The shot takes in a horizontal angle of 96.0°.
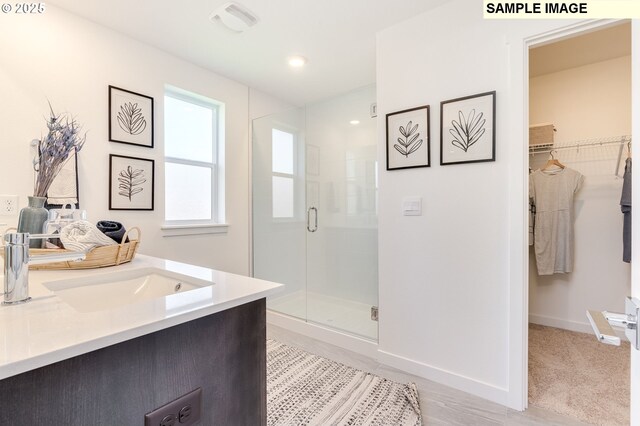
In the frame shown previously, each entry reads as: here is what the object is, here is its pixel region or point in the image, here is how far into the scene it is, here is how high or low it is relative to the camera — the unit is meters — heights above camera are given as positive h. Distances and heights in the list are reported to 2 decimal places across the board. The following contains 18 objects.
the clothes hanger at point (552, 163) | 2.64 +0.45
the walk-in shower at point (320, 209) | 2.73 +0.03
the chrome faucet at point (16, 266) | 0.73 -0.14
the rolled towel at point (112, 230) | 1.57 -0.10
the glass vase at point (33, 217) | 1.26 -0.02
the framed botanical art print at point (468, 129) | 1.68 +0.50
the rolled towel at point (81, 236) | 1.33 -0.12
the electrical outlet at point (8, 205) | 1.67 +0.04
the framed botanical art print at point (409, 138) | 1.92 +0.51
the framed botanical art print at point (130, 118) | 2.10 +0.72
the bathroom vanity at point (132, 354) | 0.53 -0.33
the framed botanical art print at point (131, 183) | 2.11 +0.22
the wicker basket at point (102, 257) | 1.29 -0.22
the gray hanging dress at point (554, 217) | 2.57 -0.05
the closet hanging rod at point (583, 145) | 2.41 +0.60
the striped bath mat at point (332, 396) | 1.51 -1.09
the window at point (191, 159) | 2.54 +0.49
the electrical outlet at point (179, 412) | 0.68 -0.50
